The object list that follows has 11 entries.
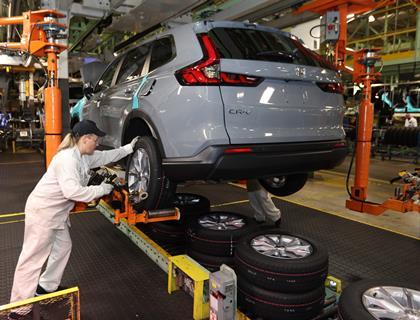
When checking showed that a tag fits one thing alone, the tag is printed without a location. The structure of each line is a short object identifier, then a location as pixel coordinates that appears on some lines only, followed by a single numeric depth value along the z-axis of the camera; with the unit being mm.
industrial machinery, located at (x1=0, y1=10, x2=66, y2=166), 3779
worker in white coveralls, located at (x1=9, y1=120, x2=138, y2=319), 2395
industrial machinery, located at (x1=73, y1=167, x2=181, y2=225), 2818
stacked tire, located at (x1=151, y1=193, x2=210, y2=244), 3490
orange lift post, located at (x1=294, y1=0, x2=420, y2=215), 4715
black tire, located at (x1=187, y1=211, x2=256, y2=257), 2908
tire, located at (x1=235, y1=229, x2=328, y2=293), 2229
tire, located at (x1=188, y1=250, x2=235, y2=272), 2951
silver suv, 2377
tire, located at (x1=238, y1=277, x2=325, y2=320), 2248
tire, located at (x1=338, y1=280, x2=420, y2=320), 1843
